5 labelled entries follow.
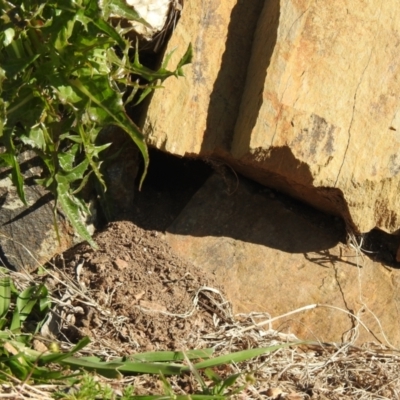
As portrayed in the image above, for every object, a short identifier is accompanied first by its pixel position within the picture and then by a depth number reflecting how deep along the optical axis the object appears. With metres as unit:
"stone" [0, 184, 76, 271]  3.02
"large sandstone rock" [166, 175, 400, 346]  2.99
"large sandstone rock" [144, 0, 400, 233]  2.89
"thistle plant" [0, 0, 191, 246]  2.56
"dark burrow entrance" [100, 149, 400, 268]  3.16
